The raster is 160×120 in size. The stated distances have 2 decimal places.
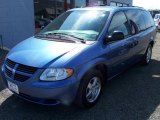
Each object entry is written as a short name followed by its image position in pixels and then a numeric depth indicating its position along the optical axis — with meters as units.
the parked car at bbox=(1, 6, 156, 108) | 2.20
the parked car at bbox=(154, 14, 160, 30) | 14.50
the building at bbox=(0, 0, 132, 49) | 5.78
